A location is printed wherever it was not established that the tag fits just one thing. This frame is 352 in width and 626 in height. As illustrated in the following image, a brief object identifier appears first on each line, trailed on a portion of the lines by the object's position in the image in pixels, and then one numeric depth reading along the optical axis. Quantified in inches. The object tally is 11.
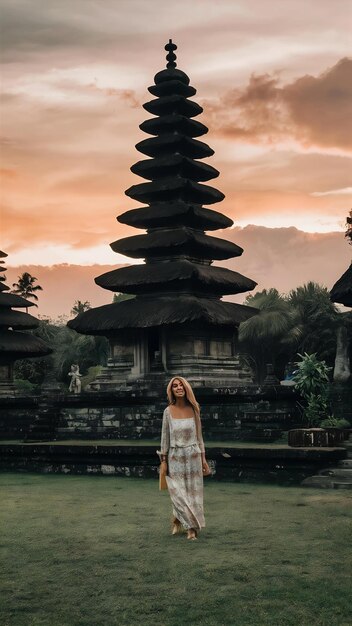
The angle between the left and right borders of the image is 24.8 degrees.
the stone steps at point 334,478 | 518.0
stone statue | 1283.2
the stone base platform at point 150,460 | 546.3
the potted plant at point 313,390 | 715.4
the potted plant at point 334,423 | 701.3
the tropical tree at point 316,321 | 1811.0
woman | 352.2
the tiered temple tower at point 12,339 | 1296.8
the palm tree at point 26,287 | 2620.6
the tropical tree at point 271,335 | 1947.6
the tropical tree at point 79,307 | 2865.4
